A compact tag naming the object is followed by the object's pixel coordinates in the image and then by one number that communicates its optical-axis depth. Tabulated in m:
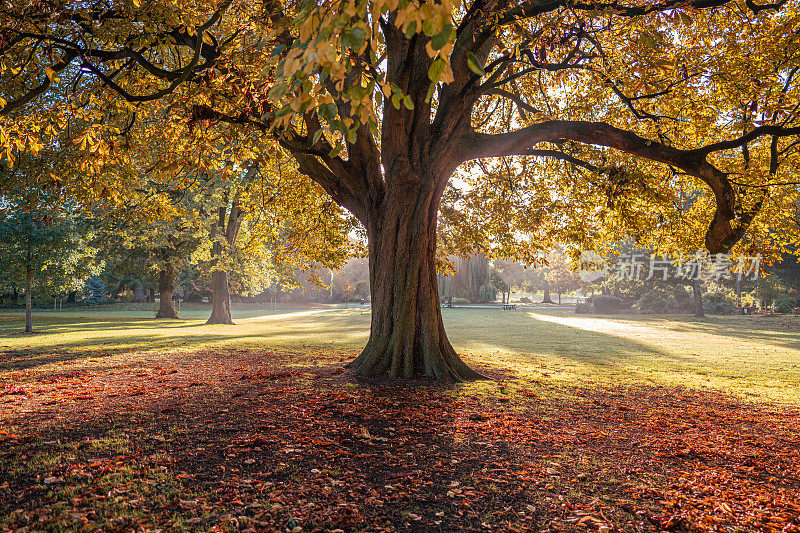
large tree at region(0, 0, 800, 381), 6.61
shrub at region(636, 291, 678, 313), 44.72
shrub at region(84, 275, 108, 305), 45.75
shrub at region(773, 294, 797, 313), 39.03
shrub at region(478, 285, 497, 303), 50.84
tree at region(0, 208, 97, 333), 15.81
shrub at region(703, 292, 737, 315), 44.44
